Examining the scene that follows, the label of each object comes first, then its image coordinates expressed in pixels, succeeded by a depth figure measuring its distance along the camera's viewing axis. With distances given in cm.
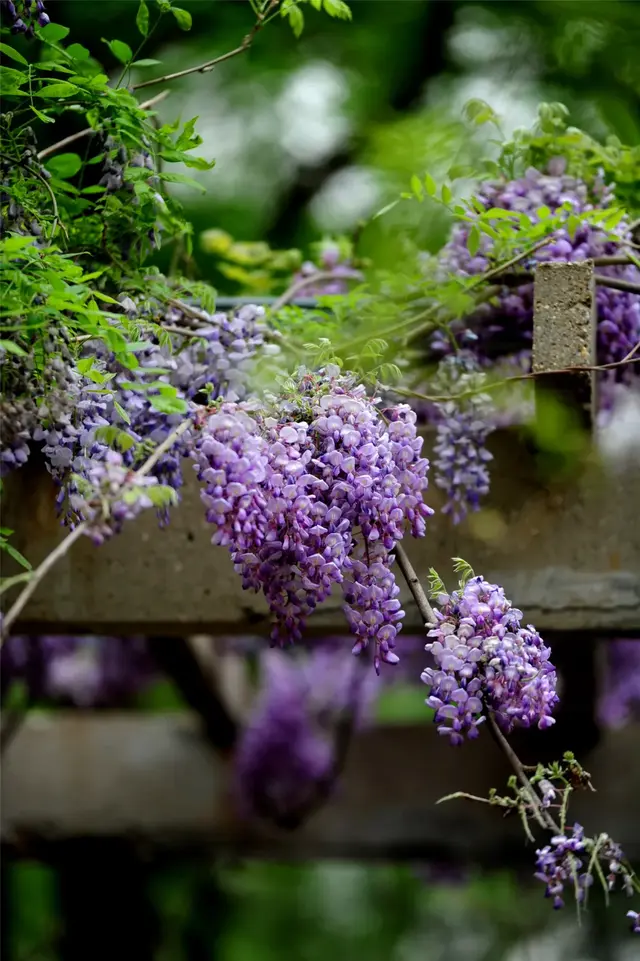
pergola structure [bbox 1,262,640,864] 305
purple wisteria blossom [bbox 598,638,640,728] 592
